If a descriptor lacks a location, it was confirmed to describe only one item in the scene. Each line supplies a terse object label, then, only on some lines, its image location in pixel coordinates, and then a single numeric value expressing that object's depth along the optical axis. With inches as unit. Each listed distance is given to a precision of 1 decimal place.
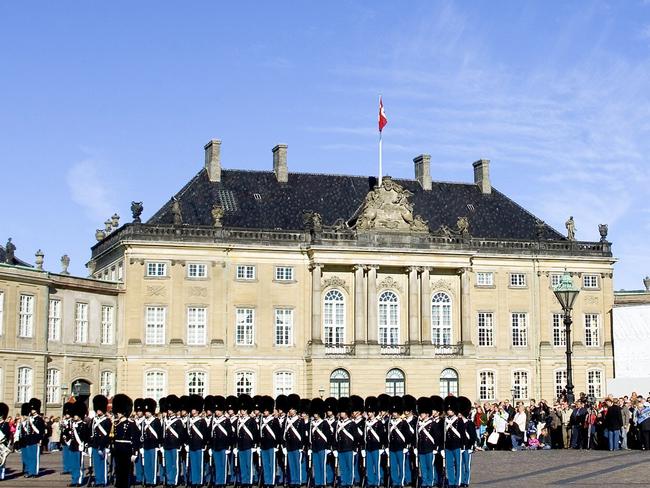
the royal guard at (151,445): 1069.8
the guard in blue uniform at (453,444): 1019.3
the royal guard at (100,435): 1078.4
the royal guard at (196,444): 1065.5
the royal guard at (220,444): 1066.1
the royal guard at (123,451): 1013.8
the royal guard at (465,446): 1026.7
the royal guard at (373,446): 1040.2
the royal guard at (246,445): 1065.5
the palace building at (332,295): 2423.7
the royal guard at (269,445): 1061.8
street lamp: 1503.4
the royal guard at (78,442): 1131.3
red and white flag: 2706.7
